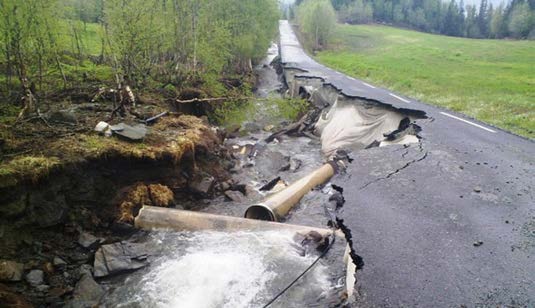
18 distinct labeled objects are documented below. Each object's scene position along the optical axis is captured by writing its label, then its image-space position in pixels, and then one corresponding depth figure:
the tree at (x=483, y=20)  78.15
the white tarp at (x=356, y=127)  13.39
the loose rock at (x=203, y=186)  10.17
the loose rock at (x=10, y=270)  5.96
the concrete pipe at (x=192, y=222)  7.85
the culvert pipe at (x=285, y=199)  8.70
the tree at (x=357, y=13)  91.00
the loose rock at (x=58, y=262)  6.75
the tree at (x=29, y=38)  10.05
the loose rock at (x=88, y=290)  6.25
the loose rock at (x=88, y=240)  7.39
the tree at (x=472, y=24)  77.94
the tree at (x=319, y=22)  60.47
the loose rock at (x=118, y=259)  6.88
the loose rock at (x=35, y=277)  6.20
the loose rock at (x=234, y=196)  10.34
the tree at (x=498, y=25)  70.38
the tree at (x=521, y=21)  62.33
